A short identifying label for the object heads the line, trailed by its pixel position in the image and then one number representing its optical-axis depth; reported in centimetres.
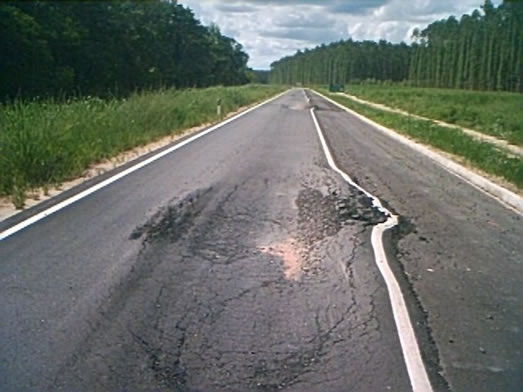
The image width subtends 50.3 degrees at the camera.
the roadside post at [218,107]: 3051
